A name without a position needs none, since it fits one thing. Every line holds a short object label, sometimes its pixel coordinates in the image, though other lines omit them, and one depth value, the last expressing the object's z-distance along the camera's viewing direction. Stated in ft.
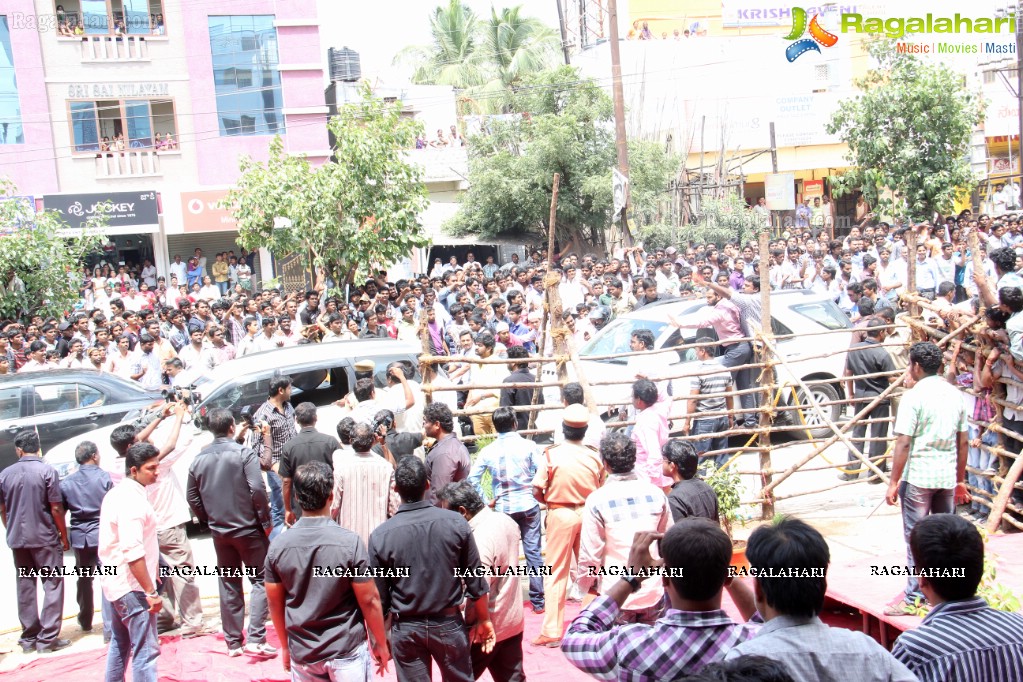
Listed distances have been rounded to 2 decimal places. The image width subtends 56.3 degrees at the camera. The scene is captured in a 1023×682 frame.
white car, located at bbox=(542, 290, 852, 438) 34.32
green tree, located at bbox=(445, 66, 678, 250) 82.17
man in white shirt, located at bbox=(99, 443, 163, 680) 17.67
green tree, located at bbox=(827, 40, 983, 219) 77.27
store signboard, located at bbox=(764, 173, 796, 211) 91.45
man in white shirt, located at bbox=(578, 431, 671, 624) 16.46
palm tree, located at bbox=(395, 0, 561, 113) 137.28
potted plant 23.68
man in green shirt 19.44
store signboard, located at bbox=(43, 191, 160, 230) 77.25
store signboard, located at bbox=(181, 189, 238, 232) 81.05
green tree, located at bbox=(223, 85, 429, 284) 54.39
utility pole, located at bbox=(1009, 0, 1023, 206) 79.05
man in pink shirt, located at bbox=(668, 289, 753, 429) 31.04
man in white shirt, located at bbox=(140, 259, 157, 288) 80.28
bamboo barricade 25.14
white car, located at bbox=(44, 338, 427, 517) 30.63
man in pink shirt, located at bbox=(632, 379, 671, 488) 22.31
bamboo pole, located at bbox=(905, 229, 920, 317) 28.32
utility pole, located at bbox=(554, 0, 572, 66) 110.11
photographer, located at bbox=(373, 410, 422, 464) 23.56
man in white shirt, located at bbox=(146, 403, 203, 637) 22.20
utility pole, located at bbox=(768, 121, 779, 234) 99.91
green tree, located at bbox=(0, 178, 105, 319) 52.65
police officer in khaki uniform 20.27
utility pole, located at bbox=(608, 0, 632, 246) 71.97
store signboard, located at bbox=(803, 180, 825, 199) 118.11
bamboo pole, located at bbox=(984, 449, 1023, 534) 23.90
